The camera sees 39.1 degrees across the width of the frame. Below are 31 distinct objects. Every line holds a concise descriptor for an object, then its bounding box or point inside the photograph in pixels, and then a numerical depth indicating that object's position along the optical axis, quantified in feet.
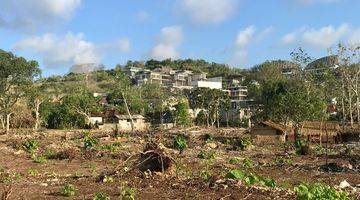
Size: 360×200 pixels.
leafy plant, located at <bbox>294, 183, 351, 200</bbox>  28.86
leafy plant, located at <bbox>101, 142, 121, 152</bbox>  93.09
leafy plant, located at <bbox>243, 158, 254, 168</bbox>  67.16
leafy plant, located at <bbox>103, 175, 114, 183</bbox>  43.83
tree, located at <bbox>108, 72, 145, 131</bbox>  212.02
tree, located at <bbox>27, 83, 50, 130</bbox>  190.60
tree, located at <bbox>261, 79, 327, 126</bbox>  141.69
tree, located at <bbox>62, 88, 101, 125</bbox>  220.47
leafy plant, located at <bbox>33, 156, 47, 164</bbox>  72.59
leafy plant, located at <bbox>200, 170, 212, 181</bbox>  40.44
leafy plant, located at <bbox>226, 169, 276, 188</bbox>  38.43
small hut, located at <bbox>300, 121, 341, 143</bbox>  133.22
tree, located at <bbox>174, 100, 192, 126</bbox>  233.96
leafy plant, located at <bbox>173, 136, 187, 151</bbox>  90.63
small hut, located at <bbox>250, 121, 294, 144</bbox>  133.59
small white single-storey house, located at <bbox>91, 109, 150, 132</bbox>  229.66
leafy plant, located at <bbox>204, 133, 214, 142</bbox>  126.62
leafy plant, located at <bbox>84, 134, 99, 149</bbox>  95.68
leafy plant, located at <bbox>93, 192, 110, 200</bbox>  32.01
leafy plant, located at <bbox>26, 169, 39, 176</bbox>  55.58
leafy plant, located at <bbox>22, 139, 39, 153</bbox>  91.06
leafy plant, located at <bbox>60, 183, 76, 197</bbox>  36.98
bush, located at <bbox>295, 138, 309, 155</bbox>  91.45
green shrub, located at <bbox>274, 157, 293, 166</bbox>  73.55
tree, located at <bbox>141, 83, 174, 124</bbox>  279.69
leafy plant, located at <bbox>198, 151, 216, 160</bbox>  82.31
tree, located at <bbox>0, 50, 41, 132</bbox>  172.45
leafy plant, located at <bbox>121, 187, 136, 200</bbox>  33.63
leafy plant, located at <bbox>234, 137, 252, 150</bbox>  105.40
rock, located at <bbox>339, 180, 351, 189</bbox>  40.80
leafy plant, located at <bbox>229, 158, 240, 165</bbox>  73.94
